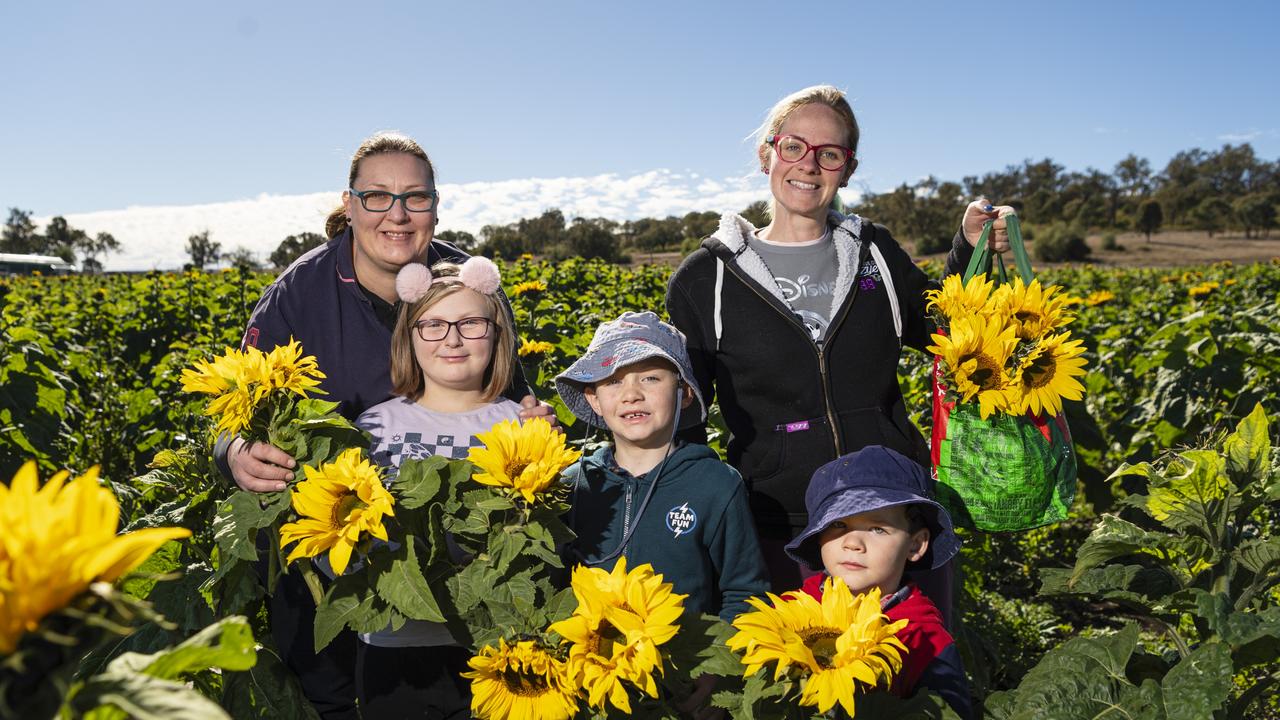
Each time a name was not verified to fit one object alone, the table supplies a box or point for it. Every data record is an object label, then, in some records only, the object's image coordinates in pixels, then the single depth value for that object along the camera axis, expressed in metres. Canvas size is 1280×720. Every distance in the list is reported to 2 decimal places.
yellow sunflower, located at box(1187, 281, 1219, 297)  8.22
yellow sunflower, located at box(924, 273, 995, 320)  2.00
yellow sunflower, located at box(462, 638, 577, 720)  1.46
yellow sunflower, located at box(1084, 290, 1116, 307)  8.46
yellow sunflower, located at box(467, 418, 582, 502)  1.58
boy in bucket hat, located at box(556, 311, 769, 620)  2.11
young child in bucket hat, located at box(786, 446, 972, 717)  1.84
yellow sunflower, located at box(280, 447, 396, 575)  1.50
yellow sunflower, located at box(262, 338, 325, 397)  1.72
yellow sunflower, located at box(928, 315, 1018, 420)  1.95
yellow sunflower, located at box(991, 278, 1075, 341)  1.97
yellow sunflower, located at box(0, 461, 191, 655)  0.63
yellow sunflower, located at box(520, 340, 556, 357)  4.78
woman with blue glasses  2.51
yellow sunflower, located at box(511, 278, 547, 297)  6.38
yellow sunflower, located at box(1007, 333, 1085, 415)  1.95
